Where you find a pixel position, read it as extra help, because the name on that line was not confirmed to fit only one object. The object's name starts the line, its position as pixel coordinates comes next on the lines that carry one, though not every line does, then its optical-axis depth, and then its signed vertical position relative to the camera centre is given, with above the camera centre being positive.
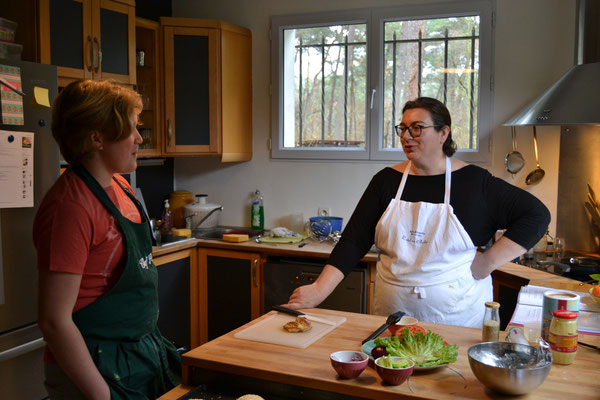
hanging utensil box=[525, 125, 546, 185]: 3.49 -0.04
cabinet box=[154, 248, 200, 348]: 3.51 -0.82
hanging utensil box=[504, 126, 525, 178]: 3.54 +0.04
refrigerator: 2.49 -0.40
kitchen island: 1.38 -0.52
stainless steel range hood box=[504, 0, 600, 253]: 2.86 +0.23
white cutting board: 1.71 -0.50
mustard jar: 1.56 -0.45
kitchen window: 3.68 +0.60
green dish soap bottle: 4.15 -0.35
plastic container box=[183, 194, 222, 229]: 4.11 -0.33
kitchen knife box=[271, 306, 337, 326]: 1.89 -0.49
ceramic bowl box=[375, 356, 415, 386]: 1.38 -0.49
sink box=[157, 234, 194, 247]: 3.64 -0.47
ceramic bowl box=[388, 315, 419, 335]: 1.70 -0.46
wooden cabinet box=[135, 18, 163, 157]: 3.85 +0.52
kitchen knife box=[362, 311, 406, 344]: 1.70 -0.47
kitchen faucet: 4.09 -0.38
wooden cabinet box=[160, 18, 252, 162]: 3.88 +0.53
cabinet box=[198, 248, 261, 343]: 3.65 -0.79
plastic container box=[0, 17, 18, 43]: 2.68 +0.62
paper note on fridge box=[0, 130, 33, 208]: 2.43 -0.02
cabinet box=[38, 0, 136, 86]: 2.96 +0.68
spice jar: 1.66 -0.44
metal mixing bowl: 1.31 -0.46
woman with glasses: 2.26 -0.25
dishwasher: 3.33 -0.68
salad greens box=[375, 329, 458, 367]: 1.49 -0.47
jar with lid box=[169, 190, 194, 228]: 4.29 -0.28
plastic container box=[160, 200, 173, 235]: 4.06 -0.37
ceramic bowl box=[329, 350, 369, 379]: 1.42 -0.48
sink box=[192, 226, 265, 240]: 3.98 -0.46
